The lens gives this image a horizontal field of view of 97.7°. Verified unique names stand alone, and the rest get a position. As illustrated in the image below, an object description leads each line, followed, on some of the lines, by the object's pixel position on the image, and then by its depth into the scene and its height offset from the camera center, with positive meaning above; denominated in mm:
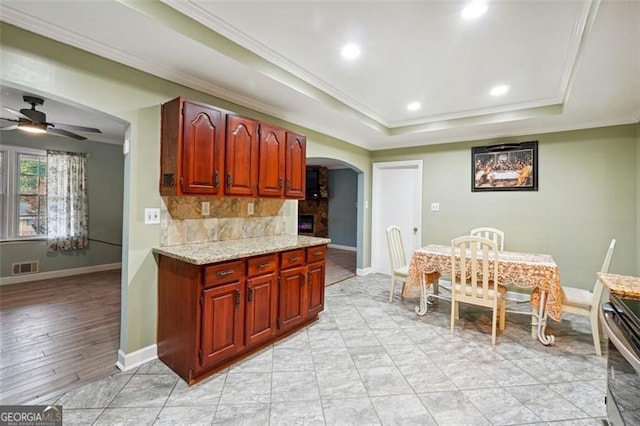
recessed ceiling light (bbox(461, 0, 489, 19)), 1808 +1368
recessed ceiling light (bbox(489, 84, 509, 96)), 3057 +1416
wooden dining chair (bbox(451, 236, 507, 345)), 2736 -666
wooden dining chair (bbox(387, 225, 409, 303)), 3795 -625
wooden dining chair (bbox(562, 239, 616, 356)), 2539 -844
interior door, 5086 +166
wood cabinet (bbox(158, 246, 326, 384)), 2053 -801
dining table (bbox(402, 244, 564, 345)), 2682 -639
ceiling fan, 3057 +987
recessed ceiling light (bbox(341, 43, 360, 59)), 2330 +1397
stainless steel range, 1186 -655
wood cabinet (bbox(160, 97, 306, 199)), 2256 +529
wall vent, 4516 -965
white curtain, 4828 +149
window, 4484 +261
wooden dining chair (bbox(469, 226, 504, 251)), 3820 -263
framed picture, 4066 +734
